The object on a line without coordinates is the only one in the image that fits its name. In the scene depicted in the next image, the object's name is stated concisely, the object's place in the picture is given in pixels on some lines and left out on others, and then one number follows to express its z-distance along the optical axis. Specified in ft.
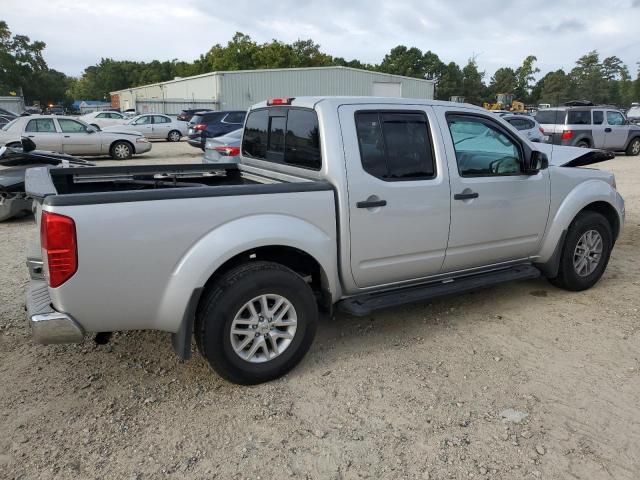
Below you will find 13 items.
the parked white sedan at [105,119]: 87.10
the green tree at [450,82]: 328.49
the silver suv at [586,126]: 55.67
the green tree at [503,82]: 346.95
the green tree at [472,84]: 335.06
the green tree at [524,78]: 352.49
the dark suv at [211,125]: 63.41
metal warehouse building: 129.80
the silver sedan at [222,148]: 31.32
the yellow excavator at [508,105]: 139.37
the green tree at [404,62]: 328.49
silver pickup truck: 9.15
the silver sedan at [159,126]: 82.94
